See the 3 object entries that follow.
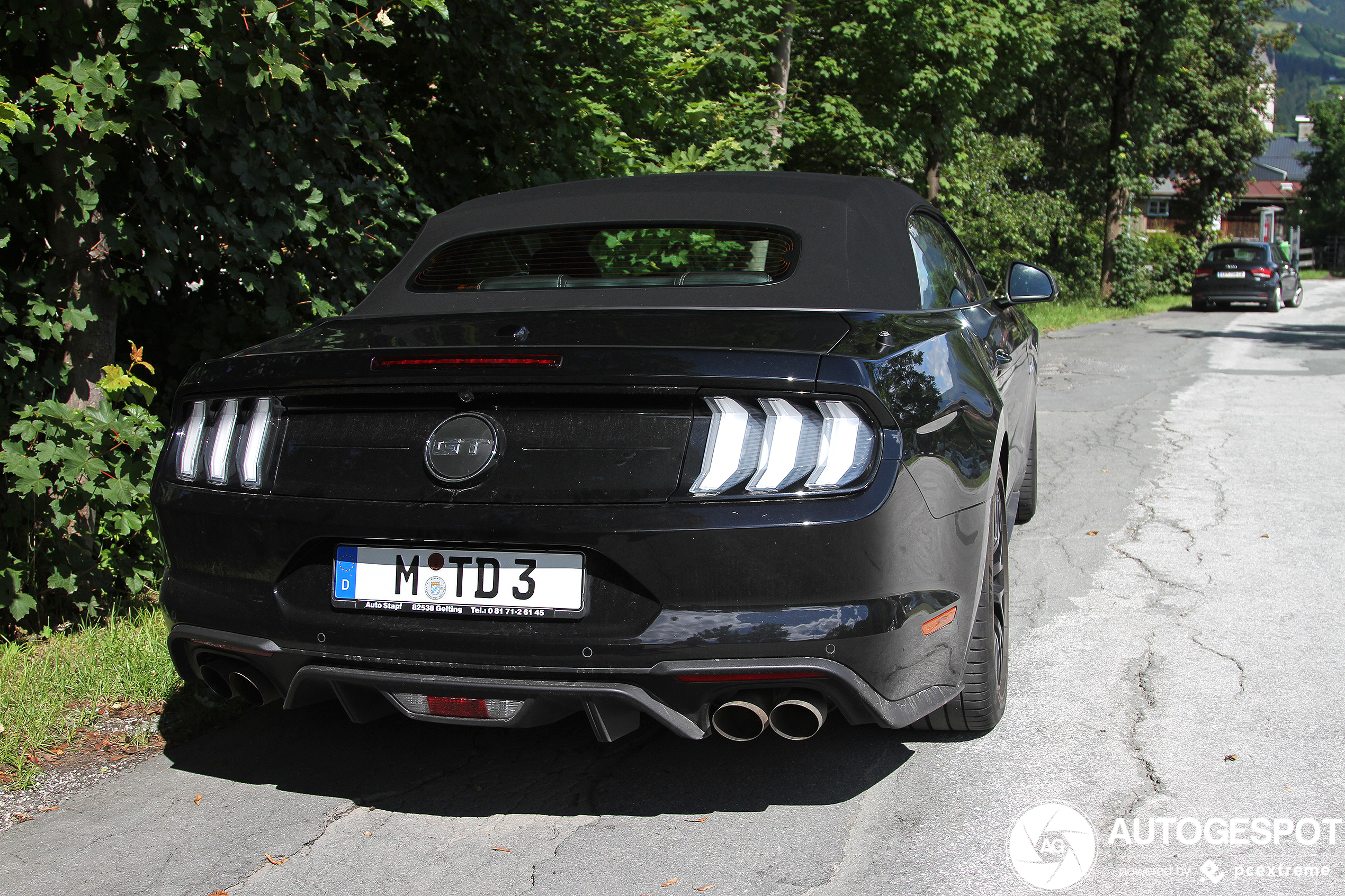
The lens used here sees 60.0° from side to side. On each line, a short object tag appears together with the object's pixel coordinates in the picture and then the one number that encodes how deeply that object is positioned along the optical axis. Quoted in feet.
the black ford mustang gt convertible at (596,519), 8.10
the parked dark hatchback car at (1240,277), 90.43
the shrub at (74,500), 13.70
